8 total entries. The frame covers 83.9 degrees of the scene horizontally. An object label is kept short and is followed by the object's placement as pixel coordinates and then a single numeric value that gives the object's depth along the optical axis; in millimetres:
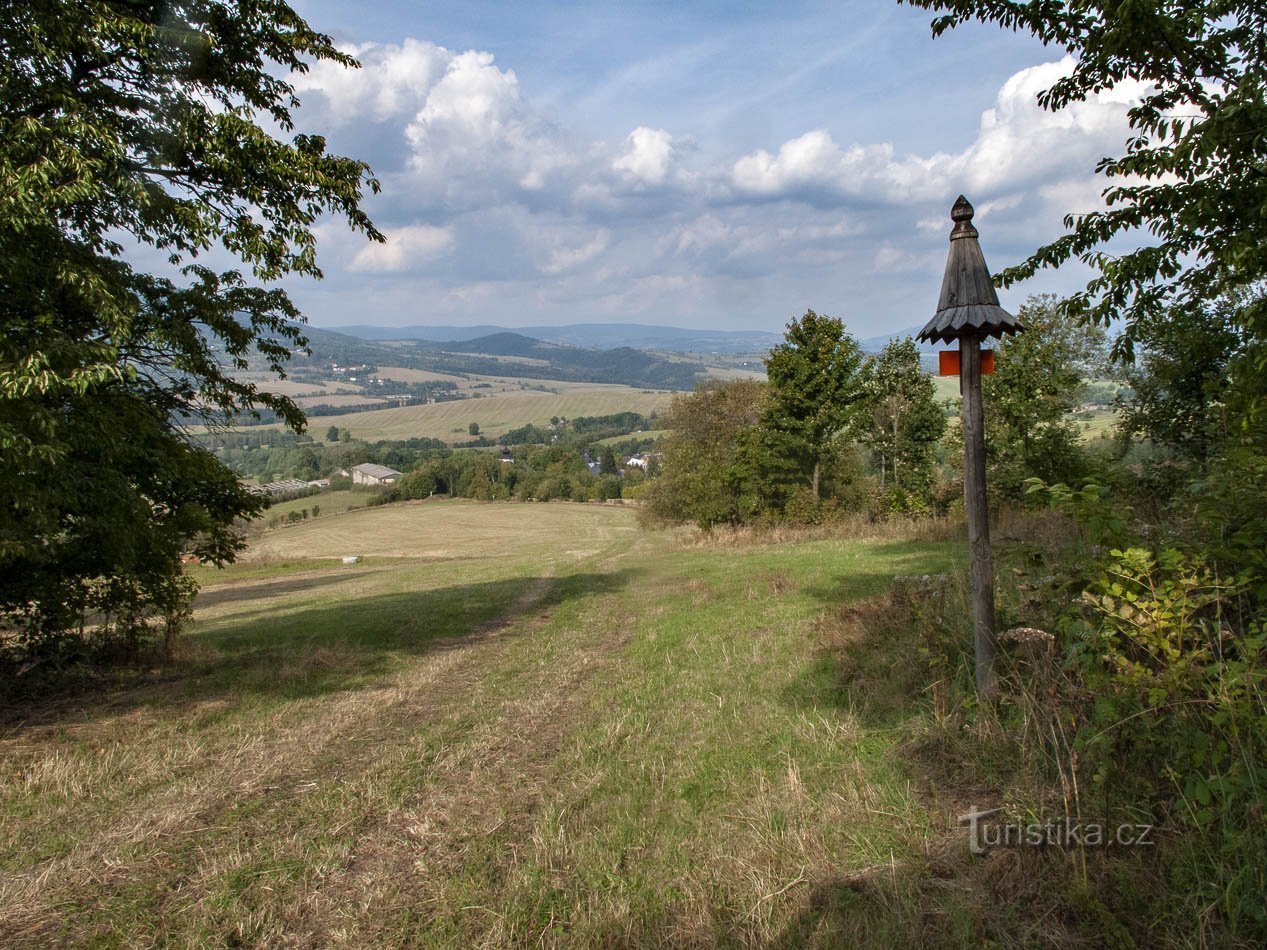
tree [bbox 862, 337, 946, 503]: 34469
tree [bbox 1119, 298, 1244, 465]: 12336
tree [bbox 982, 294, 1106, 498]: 21958
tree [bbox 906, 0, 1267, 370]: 5688
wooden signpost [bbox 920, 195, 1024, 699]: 5121
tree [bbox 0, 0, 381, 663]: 6578
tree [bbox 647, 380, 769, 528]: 34531
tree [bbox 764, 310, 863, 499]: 34000
